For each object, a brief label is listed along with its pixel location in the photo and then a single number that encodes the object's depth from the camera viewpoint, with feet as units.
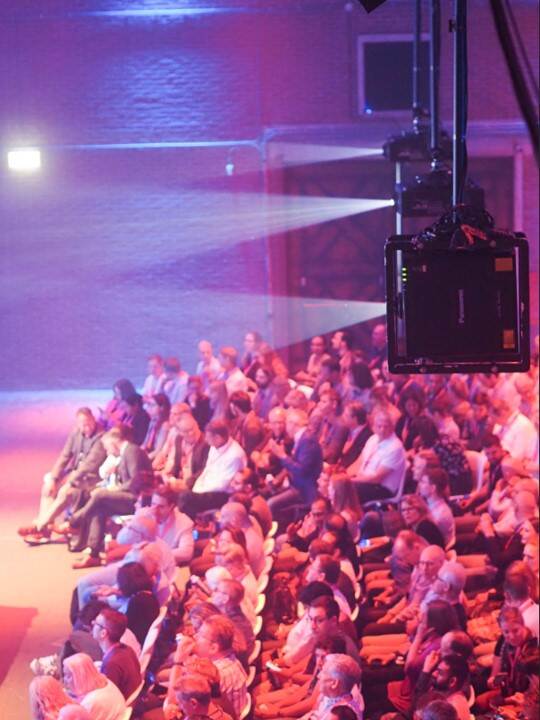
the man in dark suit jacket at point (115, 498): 39.74
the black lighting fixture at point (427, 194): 26.09
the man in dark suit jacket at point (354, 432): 41.76
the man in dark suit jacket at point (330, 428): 40.93
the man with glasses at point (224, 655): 27.73
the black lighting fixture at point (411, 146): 34.14
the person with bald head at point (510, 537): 33.51
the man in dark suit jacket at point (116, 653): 28.10
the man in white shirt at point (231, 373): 50.21
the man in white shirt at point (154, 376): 52.69
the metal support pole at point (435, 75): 26.06
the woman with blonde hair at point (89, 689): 26.81
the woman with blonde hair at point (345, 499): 36.34
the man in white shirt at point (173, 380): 51.52
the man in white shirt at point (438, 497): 35.34
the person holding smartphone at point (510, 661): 28.87
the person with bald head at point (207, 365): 53.44
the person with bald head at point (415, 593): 31.03
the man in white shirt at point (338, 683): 26.72
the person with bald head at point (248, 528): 33.58
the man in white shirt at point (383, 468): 39.34
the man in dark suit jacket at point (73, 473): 41.40
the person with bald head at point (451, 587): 30.35
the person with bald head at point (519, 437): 41.87
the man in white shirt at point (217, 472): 39.48
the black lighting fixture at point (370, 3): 21.49
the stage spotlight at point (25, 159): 63.23
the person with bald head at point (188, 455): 41.14
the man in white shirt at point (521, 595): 29.88
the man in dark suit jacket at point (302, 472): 39.57
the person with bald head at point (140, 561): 31.82
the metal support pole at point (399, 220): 27.81
